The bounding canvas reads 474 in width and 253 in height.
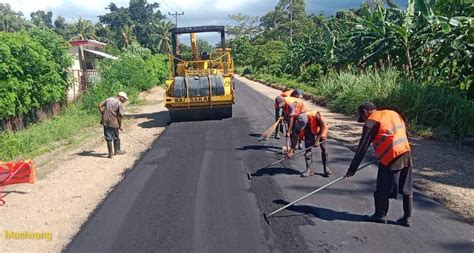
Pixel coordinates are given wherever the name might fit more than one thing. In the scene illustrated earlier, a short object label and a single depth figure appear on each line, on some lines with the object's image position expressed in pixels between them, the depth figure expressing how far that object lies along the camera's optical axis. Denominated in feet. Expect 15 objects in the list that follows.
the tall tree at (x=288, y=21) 244.11
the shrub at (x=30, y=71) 39.70
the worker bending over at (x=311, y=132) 24.38
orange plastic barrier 23.38
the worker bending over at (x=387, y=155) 16.80
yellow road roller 46.78
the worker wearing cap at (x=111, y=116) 32.58
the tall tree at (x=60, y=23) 357.00
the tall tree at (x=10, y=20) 253.77
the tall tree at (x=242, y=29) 309.22
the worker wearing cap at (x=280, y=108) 27.81
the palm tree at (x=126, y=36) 235.40
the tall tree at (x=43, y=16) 405.25
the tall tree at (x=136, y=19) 288.96
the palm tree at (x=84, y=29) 258.78
